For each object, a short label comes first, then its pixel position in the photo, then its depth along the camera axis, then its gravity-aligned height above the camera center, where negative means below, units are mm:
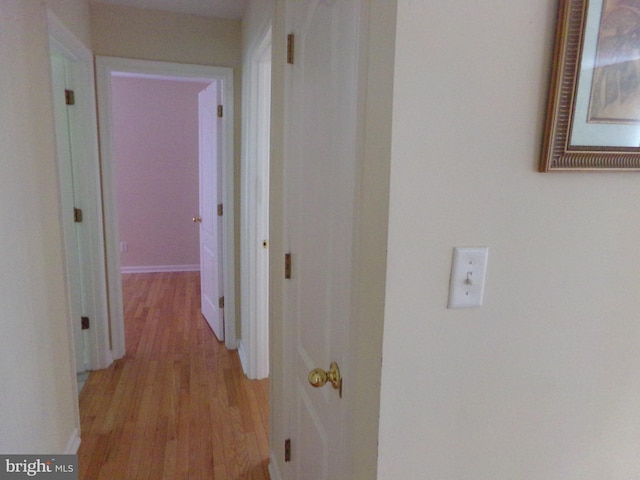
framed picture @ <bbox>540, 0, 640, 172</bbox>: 692 +176
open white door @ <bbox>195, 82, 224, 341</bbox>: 2979 -271
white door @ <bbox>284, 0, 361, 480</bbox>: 895 -97
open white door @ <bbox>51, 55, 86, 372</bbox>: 2410 -168
